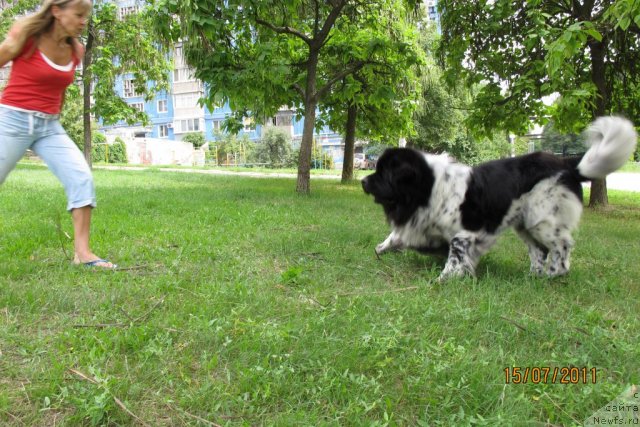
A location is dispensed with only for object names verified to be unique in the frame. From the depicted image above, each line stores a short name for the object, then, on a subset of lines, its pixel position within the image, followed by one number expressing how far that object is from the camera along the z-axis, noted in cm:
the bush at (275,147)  4034
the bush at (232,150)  4406
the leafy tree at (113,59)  1861
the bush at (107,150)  4025
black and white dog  425
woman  350
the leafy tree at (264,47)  861
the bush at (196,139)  5347
